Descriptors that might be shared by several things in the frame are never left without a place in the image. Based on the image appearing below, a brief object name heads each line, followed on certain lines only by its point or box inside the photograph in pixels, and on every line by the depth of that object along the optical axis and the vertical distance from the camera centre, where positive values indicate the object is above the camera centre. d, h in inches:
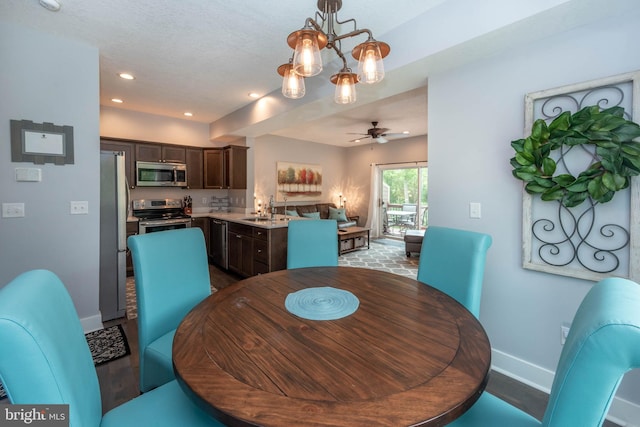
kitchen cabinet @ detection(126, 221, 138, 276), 161.6 -13.9
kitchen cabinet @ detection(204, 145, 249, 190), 199.0 +27.9
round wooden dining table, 27.3 -19.6
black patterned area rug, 87.8 -47.6
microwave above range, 176.6 +20.8
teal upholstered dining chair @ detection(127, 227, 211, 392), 56.7 -19.0
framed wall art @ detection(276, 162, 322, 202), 271.1 +25.4
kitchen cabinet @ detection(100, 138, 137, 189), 167.5 +34.3
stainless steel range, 168.7 -6.3
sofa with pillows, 268.3 -6.0
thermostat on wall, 91.3 +10.3
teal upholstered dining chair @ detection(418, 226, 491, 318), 61.3 -13.6
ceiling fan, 213.8 +57.9
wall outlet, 70.3 -31.8
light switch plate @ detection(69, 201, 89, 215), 100.6 -0.9
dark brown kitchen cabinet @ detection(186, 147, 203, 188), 199.0 +28.3
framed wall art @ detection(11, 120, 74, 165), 90.8 +21.3
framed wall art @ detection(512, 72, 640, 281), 61.8 -0.3
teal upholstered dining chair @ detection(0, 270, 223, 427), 25.1 -16.3
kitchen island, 146.2 -21.3
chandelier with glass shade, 54.5 +31.8
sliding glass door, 281.3 +8.4
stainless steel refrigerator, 111.7 -9.6
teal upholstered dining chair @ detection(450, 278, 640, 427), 23.3 -13.7
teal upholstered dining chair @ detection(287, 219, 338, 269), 92.4 -12.9
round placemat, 48.7 -18.7
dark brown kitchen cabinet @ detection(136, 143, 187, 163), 177.8 +35.2
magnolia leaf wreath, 59.9 +12.4
